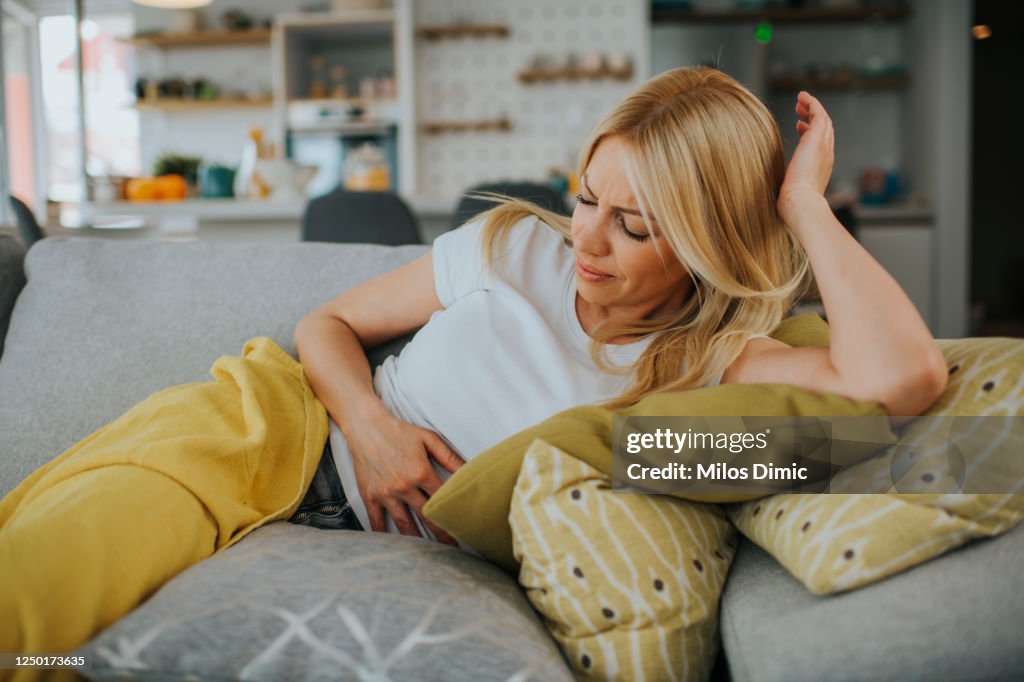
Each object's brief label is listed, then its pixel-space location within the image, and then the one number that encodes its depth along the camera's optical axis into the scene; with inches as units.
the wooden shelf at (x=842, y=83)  213.3
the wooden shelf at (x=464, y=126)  238.1
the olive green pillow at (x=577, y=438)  34.4
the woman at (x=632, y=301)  42.1
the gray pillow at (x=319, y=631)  29.5
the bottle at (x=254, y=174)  157.2
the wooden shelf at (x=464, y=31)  233.0
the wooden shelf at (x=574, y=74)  230.8
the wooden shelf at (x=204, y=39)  257.6
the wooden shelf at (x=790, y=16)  214.2
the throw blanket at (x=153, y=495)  30.5
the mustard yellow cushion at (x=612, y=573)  32.3
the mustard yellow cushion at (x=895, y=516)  31.2
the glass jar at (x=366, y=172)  161.5
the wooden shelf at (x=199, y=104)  262.5
